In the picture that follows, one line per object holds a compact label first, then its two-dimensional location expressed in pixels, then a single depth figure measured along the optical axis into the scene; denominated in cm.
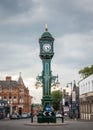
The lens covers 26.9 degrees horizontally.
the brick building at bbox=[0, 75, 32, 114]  7357
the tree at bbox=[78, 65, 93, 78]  5896
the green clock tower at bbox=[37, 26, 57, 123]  2709
